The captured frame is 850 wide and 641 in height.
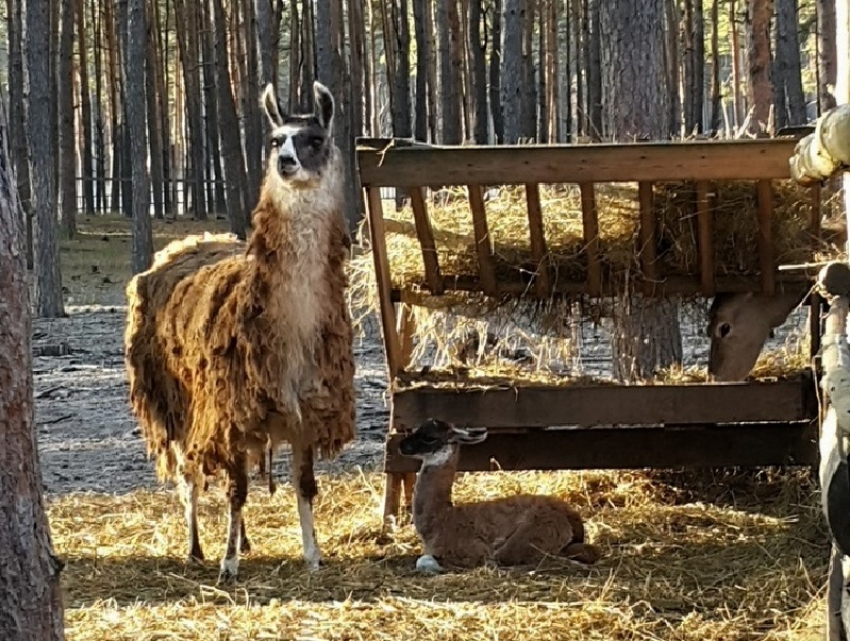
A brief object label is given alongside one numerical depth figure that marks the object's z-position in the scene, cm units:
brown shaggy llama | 663
